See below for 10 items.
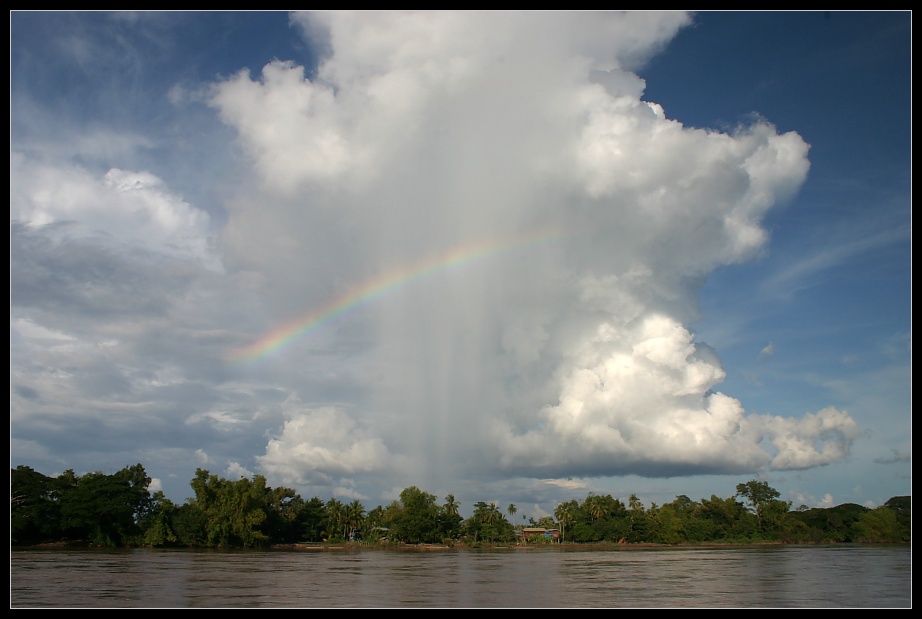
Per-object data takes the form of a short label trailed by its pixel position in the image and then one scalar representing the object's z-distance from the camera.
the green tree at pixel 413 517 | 121.25
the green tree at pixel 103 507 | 93.44
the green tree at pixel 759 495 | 142.12
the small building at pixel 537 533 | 148.00
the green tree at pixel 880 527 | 124.75
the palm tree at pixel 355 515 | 137.12
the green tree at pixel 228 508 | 101.38
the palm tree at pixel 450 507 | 135.00
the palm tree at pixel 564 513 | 145.88
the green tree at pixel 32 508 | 87.88
